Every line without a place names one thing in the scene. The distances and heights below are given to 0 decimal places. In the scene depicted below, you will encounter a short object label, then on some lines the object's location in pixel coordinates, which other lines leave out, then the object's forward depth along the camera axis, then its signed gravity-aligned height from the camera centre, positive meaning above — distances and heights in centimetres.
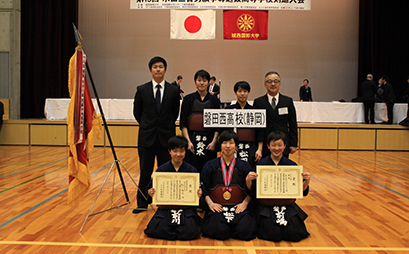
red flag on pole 261 -10
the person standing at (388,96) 854 +67
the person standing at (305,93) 1062 +89
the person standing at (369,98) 838 +60
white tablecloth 864 +22
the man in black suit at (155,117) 311 +0
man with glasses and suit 308 +4
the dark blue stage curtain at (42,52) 947 +201
